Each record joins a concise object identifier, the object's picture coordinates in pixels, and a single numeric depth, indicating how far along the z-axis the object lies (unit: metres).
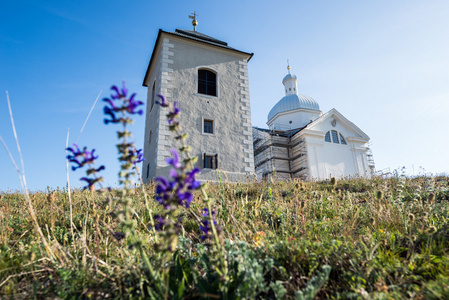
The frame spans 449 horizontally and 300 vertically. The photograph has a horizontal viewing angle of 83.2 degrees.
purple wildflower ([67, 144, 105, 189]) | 1.60
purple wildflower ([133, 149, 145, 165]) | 1.84
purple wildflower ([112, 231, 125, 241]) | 1.91
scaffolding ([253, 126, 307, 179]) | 26.87
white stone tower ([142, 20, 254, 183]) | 14.62
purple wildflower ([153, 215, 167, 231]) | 1.45
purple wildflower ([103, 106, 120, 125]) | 1.51
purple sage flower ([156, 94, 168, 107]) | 1.48
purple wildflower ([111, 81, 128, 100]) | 1.51
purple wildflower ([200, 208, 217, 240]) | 1.89
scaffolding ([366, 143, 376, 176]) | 30.62
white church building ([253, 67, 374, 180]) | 25.19
